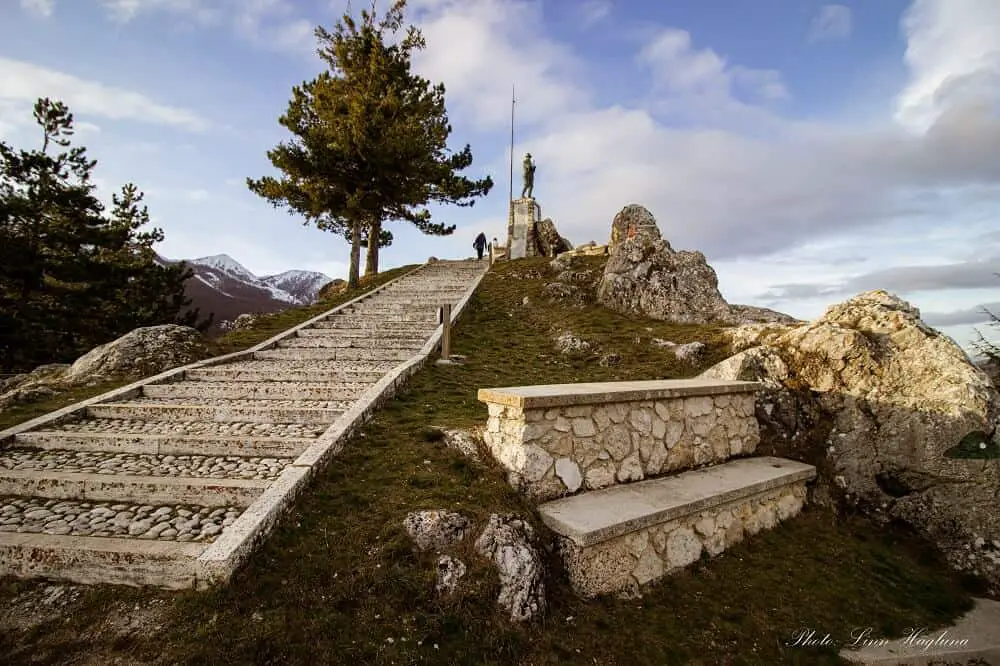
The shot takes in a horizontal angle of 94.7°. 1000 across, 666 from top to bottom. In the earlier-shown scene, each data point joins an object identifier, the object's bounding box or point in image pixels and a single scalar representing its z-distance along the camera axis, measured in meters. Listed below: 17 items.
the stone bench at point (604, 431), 4.83
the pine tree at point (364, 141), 19.86
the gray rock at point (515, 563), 3.73
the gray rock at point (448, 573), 3.70
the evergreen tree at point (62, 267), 16.86
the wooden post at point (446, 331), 10.60
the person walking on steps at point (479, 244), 30.70
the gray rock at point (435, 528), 4.04
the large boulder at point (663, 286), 14.07
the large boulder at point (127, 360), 9.07
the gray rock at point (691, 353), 9.75
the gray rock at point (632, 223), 20.84
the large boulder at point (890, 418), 5.66
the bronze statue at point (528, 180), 32.69
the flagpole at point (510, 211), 32.66
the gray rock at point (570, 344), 11.91
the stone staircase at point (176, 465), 3.83
